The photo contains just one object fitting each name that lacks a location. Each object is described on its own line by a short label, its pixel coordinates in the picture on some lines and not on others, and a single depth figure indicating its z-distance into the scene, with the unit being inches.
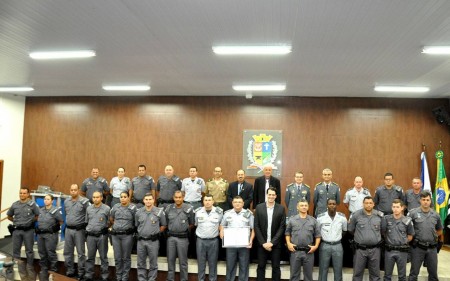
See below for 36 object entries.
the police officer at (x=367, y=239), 261.9
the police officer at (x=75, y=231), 300.0
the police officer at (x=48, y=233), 311.0
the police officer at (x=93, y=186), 367.2
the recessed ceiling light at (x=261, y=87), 369.3
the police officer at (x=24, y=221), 316.8
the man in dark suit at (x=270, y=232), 264.5
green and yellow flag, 382.0
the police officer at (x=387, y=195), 319.0
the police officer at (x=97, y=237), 294.8
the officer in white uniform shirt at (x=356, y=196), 327.9
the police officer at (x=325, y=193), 324.5
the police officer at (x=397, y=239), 263.3
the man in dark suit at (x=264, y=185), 315.9
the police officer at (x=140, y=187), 355.9
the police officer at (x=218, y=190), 329.1
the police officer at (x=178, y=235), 280.4
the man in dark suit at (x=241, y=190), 316.7
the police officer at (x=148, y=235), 281.7
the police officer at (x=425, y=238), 266.5
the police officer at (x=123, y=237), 289.6
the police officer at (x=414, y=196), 312.5
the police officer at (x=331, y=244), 265.4
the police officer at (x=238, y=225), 271.6
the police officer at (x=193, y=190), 340.2
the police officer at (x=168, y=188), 350.9
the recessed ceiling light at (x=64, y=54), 260.8
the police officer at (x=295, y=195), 322.7
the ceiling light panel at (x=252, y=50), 237.6
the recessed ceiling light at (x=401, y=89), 358.0
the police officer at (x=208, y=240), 277.0
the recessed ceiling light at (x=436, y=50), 230.1
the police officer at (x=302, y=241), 261.3
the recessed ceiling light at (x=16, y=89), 411.9
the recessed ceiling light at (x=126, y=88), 389.1
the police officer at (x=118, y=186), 368.2
